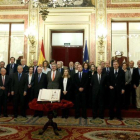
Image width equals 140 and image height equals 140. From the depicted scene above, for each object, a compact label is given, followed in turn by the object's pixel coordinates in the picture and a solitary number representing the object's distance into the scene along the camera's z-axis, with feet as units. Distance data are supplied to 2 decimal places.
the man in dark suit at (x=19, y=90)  17.74
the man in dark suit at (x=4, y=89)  17.85
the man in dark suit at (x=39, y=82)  17.89
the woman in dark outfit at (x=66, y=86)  17.53
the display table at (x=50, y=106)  11.93
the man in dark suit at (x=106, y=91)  18.67
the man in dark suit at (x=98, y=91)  17.22
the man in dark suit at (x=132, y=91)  18.83
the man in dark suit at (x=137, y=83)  18.28
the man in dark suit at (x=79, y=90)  17.42
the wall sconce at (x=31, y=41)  27.24
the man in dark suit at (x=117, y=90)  16.98
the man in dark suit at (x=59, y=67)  19.72
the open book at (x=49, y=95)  12.37
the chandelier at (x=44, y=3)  15.24
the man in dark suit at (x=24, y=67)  21.11
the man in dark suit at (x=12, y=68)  21.78
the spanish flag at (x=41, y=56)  25.86
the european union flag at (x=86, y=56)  26.54
